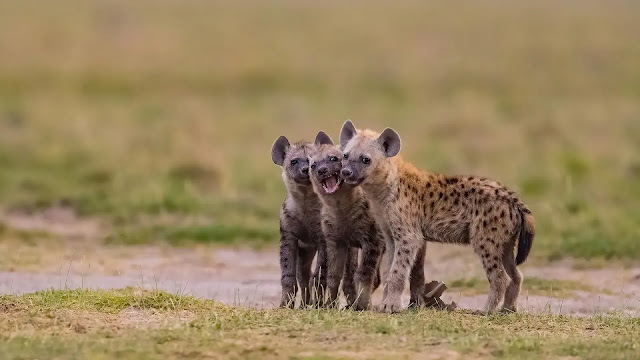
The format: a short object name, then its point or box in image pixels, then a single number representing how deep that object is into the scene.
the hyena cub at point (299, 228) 18.94
